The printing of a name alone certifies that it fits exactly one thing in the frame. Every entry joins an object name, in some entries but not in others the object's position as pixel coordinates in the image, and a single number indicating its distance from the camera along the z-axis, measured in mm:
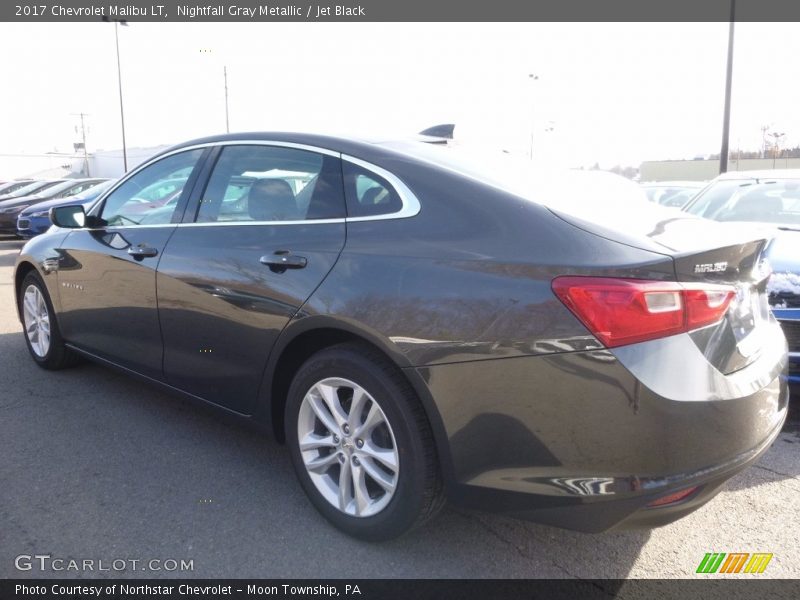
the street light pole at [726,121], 13570
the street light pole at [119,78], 23492
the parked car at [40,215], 12016
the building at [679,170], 48688
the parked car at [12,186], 18727
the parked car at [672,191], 11536
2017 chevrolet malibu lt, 2020
